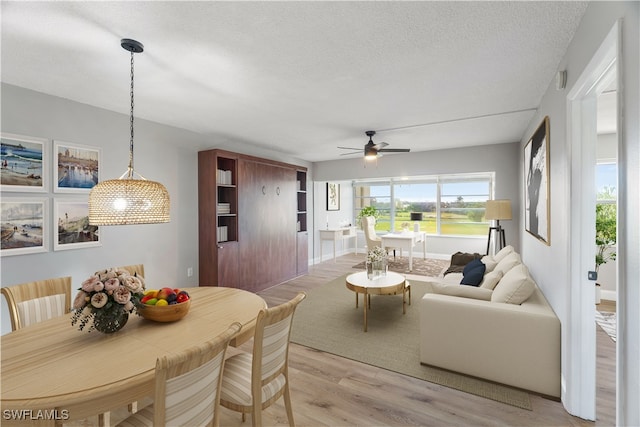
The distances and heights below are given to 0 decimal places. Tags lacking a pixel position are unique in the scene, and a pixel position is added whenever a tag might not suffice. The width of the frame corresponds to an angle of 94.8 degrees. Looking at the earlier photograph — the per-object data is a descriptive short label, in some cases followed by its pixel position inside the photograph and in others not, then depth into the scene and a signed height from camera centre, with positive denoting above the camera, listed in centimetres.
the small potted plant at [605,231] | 392 -27
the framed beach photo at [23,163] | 261 +45
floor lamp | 481 +1
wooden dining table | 112 -69
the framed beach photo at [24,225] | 261 -13
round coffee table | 338 -89
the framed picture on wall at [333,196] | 804 +41
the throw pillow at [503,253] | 382 -56
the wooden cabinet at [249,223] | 438 -20
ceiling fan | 434 +91
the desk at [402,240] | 627 -64
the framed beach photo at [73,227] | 296 -17
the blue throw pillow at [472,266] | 350 -66
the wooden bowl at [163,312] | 175 -61
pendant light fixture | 177 +6
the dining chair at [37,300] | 192 -62
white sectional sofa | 218 -97
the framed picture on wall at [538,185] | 262 +28
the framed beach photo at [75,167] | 297 +47
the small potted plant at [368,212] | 863 -3
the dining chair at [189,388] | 110 -73
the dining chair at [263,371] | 154 -95
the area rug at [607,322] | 318 -131
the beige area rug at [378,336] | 233 -137
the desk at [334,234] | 723 -58
